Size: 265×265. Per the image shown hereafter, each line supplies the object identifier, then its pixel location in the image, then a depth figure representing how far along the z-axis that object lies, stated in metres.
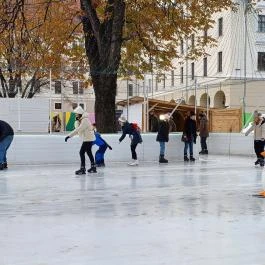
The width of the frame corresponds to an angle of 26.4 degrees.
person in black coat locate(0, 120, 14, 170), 15.03
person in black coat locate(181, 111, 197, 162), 18.53
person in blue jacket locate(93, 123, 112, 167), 16.17
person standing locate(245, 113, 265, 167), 16.19
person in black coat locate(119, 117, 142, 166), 17.03
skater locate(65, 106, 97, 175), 13.95
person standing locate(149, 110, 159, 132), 24.69
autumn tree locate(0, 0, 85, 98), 20.55
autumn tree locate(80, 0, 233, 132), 19.14
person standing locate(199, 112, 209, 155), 21.84
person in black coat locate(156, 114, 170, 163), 17.92
